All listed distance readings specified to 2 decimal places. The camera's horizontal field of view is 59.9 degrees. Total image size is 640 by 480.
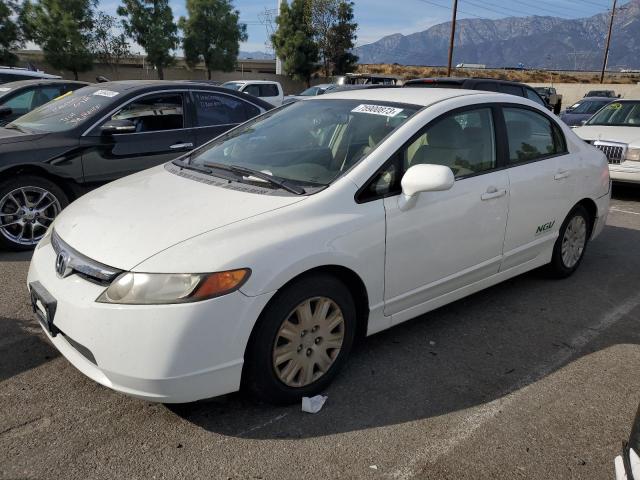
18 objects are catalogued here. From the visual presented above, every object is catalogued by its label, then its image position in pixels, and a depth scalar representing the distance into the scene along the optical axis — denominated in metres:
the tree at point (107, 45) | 29.88
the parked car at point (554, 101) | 17.31
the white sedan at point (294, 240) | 2.41
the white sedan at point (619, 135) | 8.14
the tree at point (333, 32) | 40.47
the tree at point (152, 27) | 30.48
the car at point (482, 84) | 9.49
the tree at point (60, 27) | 27.56
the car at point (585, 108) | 17.07
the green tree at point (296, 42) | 40.16
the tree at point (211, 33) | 34.53
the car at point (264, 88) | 18.08
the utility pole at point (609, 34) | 47.81
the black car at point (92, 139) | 5.12
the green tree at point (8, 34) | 26.58
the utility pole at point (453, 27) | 27.62
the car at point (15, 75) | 10.02
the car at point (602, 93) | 34.25
